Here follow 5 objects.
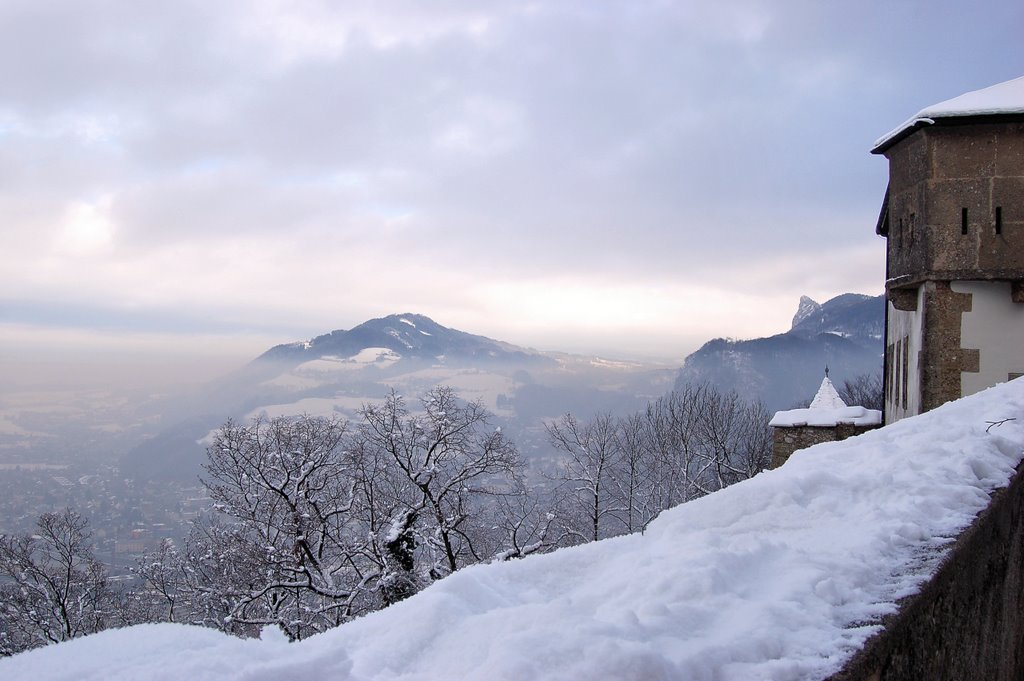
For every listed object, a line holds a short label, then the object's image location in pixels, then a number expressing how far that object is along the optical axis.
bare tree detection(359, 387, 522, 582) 19.61
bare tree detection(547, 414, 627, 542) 28.39
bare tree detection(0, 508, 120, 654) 20.94
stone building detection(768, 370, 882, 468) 15.68
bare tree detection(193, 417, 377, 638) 18.64
